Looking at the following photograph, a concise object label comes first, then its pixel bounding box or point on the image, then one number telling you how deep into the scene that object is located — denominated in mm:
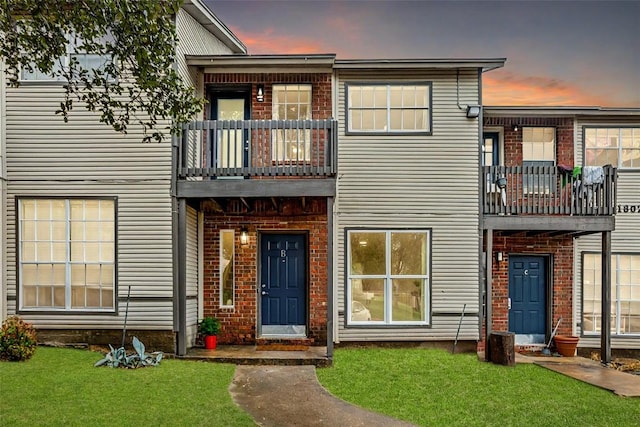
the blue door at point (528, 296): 10898
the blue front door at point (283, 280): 10070
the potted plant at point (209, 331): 9078
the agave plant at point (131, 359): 7453
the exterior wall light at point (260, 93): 9984
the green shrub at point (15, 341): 7289
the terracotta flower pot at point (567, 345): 10281
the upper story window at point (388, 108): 9906
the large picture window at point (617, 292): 10898
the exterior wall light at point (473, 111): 9641
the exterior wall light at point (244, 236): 9930
